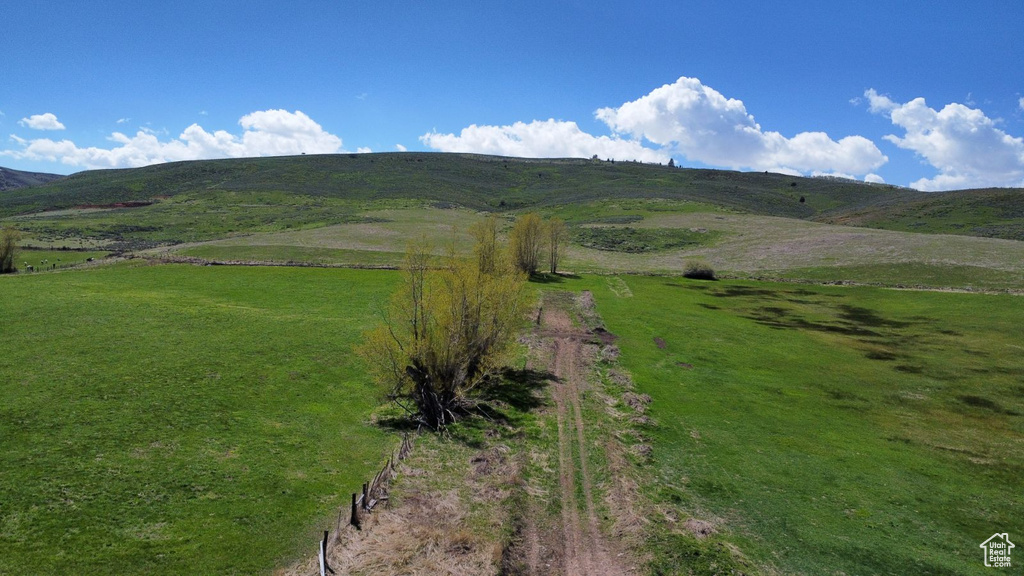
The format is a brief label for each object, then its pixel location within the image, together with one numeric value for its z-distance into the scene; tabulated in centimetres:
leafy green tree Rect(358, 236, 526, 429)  3084
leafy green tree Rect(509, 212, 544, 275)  8194
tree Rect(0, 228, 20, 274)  7144
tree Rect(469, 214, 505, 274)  5341
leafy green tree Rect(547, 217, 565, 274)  8892
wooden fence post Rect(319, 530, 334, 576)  1652
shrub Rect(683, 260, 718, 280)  8881
